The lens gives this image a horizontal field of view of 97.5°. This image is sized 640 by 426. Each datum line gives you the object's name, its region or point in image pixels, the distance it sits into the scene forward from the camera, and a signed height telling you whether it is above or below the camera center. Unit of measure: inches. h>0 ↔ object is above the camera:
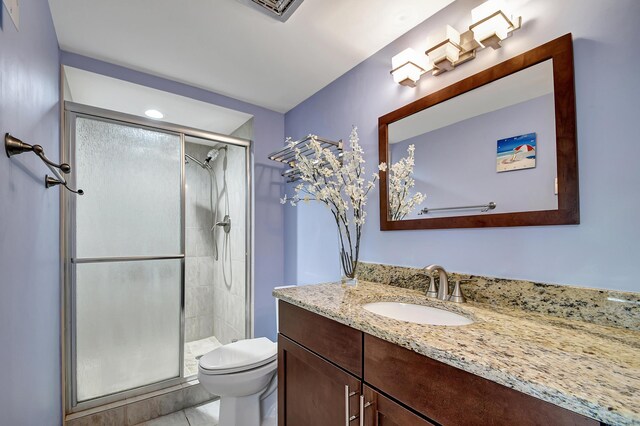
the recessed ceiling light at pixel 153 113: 92.7 +35.3
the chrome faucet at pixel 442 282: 45.9 -11.1
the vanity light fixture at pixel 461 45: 41.4 +28.6
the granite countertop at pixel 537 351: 19.2 -12.9
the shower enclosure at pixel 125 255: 68.6 -9.8
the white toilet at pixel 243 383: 60.7 -36.4
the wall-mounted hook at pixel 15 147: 30.9 +8.4
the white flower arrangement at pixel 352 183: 57.6 +6.9
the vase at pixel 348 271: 58.6 -11.6
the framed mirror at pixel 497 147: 37.5 +10.9
